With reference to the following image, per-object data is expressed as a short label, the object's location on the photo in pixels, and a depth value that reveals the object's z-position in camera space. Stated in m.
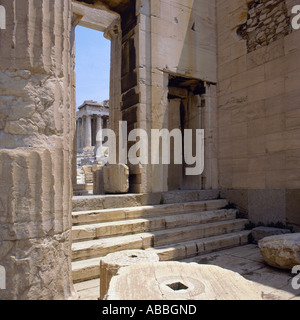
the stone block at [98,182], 6.15
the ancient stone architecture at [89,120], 30.70
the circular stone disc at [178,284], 1.94
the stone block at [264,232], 5.06
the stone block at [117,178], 5.34
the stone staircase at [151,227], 3.83
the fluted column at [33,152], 2.30
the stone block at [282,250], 3.63
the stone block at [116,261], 2.77
